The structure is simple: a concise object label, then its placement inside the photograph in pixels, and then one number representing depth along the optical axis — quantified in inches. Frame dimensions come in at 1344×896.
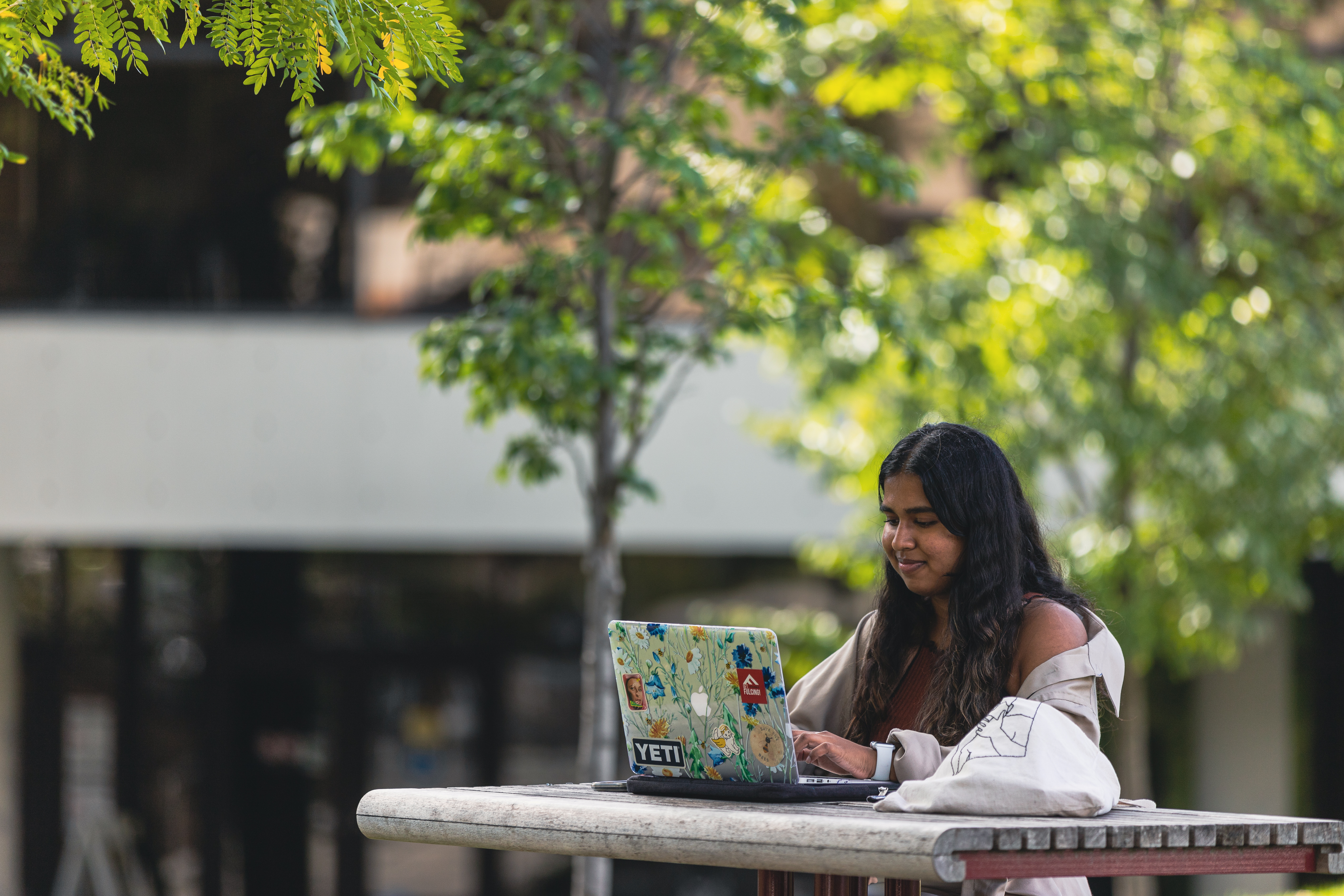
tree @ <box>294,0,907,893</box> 423.5
